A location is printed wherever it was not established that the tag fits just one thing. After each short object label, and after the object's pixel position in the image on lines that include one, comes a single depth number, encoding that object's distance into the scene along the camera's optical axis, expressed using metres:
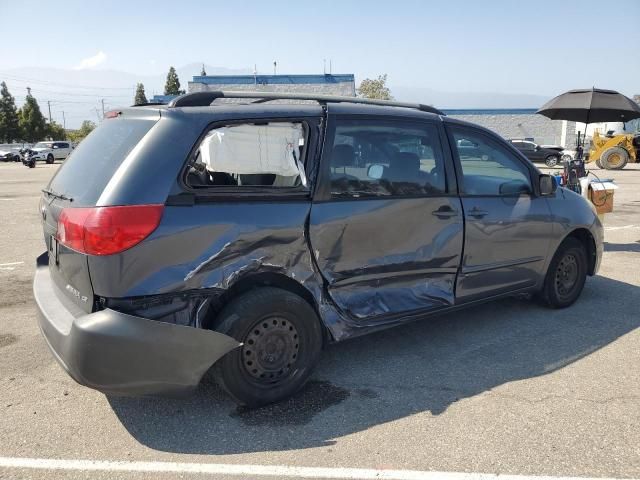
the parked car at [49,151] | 36.42
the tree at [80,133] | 65.68
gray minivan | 2.78
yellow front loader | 25.89
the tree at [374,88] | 52.06
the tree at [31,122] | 58.84
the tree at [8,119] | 57.83
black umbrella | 8.28
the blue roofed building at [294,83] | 37.27
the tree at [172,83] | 66.89
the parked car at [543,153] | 30.02
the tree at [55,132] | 61.76
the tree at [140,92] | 68.93
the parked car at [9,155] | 42.94
